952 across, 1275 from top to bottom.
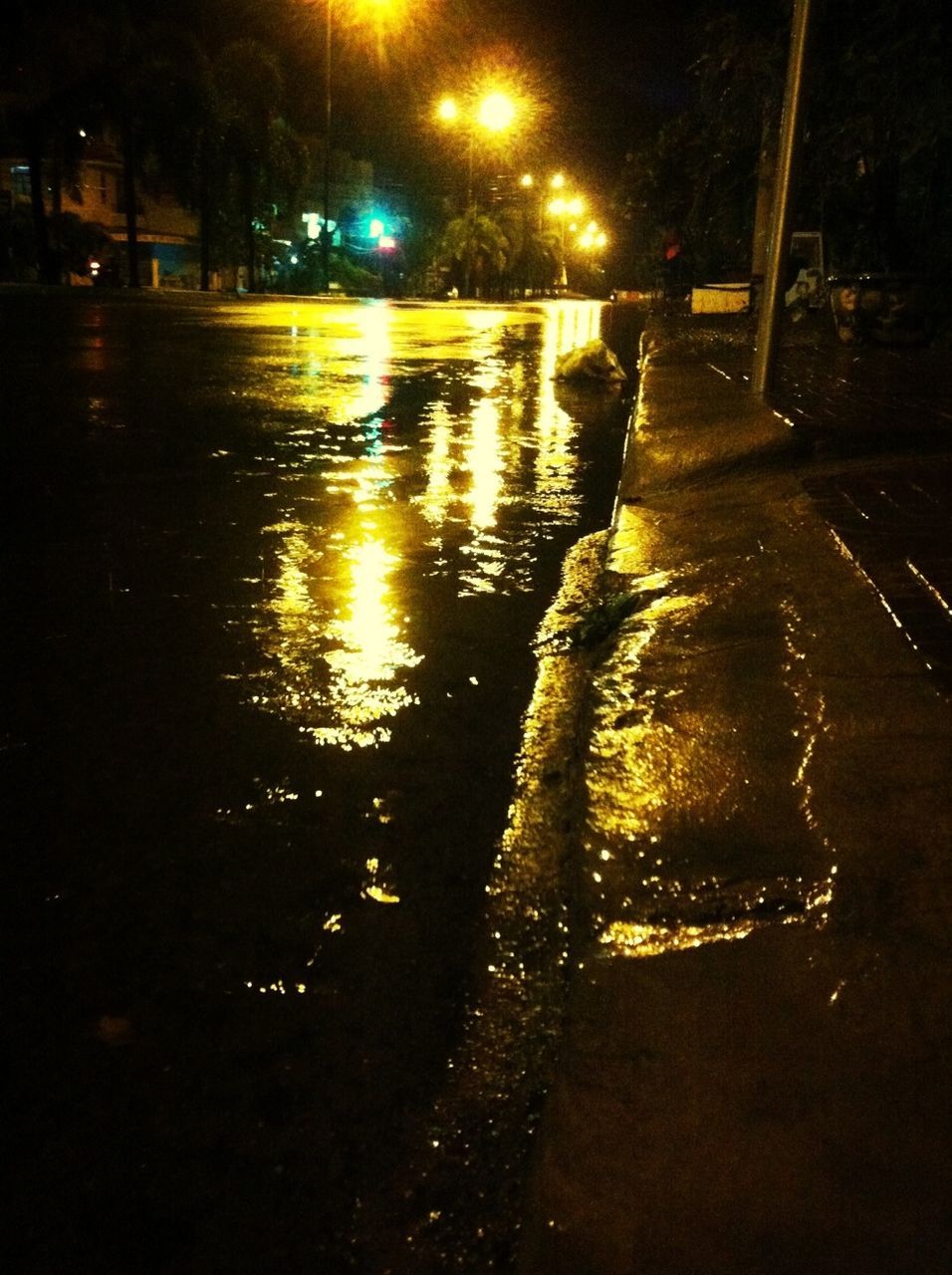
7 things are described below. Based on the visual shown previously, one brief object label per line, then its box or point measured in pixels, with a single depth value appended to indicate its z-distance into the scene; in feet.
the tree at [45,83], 116.26
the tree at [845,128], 28.37
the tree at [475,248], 195.42
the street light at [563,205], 212.23
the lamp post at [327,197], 136.19
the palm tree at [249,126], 142.31
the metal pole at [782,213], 20.54
